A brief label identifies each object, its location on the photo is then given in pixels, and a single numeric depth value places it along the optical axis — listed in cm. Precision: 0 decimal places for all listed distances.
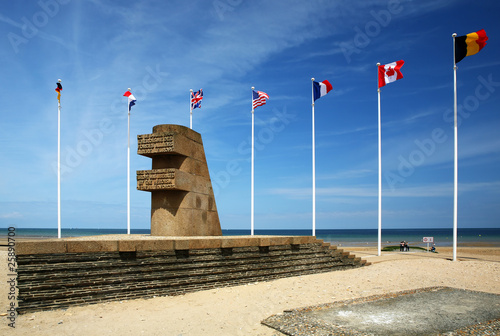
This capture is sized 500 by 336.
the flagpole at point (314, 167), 2078
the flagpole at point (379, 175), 2078
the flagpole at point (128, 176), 2255
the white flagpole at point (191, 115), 2099
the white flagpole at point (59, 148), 2058
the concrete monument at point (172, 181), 1360
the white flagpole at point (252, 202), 2264
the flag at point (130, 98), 2256
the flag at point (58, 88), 2052
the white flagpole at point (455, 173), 1866
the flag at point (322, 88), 2077
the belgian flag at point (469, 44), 1772
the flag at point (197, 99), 2133
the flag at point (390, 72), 1933
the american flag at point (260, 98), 2188
